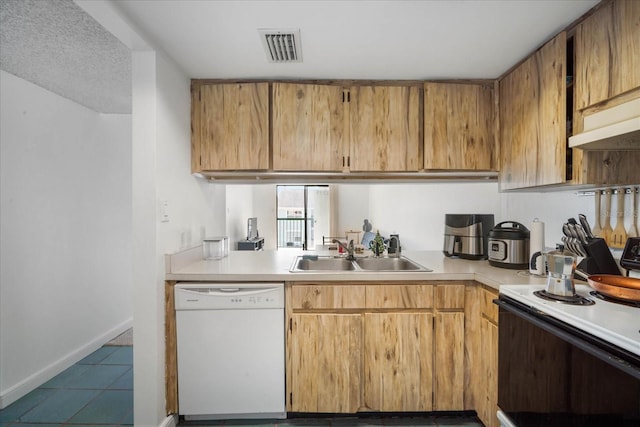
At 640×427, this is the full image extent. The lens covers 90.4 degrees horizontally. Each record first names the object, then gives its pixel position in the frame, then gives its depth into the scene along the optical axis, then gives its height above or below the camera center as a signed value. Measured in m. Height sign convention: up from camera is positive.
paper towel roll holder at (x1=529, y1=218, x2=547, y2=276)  1.72 -0.22
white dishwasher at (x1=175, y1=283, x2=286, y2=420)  1.81 -0.77
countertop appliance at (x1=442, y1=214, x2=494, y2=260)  2.21 -0.19
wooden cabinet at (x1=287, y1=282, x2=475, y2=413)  1.82 -0.80
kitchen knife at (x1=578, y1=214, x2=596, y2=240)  1.50 -0.09
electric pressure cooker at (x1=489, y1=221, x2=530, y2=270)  1.86 -0.23
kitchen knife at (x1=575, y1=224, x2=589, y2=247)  1.49 -0.13
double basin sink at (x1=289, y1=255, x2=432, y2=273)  2.31 -0.40
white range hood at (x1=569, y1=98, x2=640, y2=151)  1.10 +0.28
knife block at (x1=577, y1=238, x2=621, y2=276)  1.47 -0.24
